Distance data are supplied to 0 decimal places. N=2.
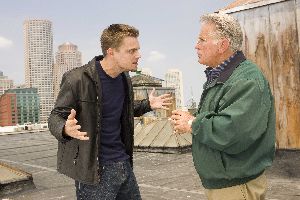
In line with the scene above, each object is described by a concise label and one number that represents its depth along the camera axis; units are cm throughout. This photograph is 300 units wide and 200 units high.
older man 206
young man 271
